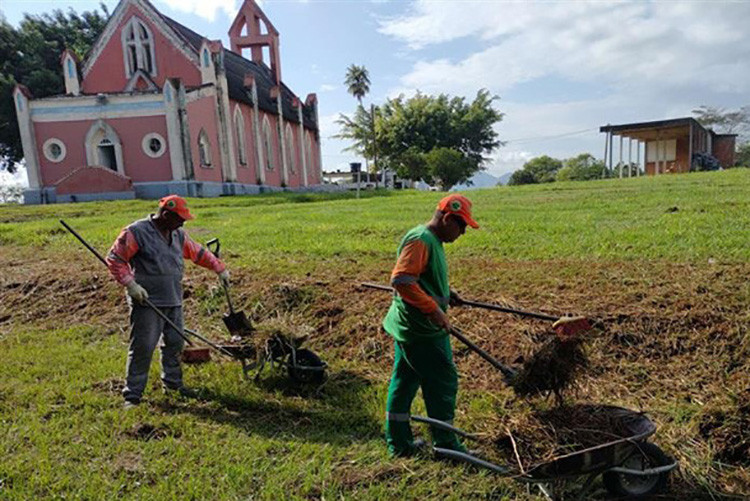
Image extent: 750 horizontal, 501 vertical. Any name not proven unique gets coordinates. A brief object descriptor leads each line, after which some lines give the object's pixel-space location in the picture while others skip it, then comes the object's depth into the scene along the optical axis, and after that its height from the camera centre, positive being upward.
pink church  24.81 +3.48
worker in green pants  3.12 -0.95
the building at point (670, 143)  26.97 +1.26
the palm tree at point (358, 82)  58.28 +11.01
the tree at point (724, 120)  50.53 +4.15
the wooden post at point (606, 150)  28.36 +1.00
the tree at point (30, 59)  34.88 +9.72
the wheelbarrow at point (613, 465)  2.70 -1.61
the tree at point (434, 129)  47.75 +4.34
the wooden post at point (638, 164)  31.34 +0.14
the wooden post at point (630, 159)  30.20 +0.49
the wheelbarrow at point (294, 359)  4.52 -1.54
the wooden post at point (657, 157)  30.88 +0.49
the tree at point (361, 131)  50.54 +4.81
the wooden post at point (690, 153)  27.55 +0.55
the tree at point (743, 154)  52.39 +0.76
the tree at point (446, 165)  41.58 +0.87
